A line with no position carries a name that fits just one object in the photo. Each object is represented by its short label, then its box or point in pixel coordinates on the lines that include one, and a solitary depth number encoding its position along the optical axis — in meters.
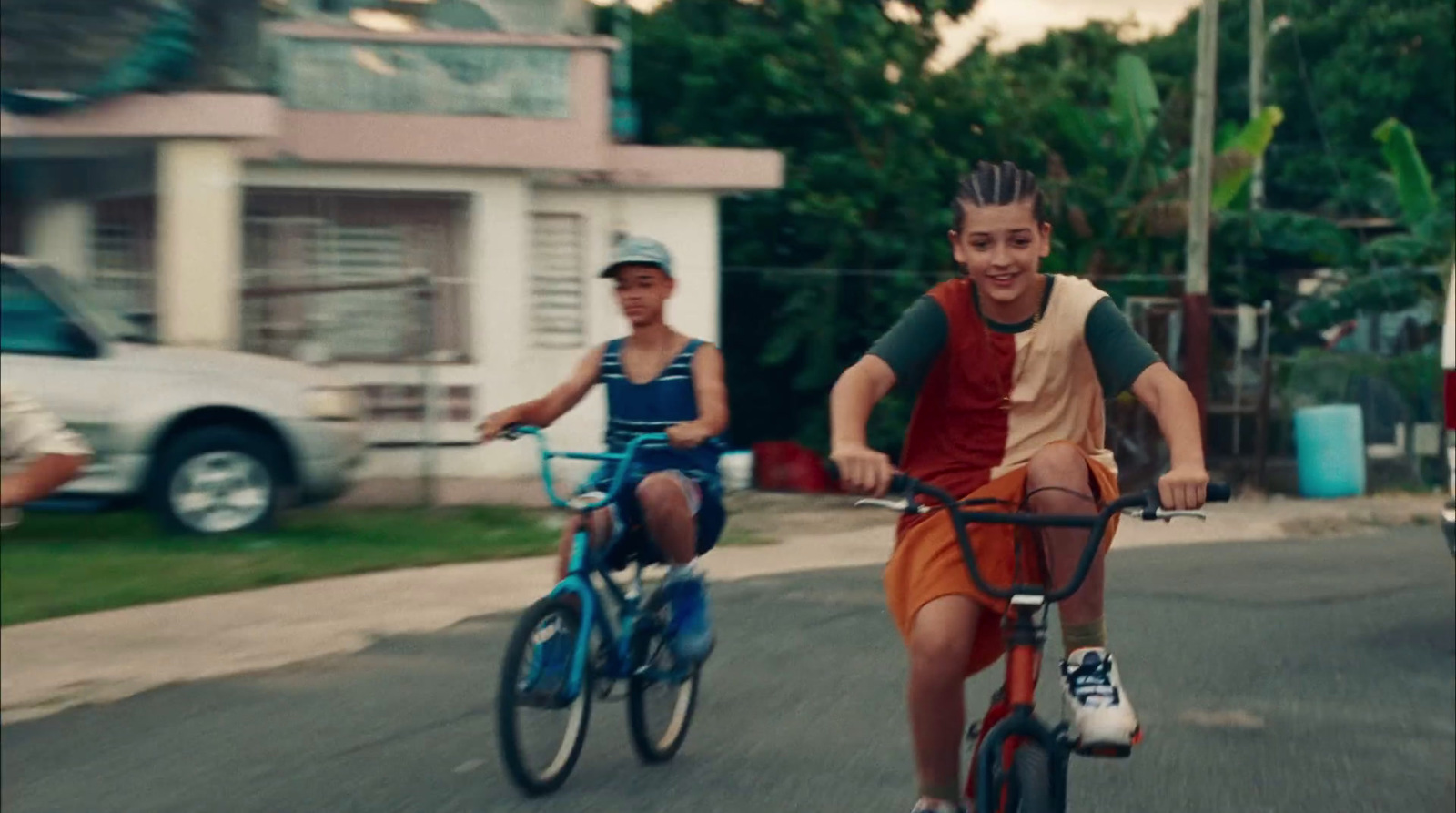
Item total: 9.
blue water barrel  21.22
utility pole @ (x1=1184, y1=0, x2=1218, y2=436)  20.50
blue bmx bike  6.11
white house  17.58
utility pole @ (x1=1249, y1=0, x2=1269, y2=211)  30.95
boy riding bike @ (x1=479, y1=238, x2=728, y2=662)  6.54
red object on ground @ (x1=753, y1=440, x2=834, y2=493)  19.97
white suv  12.98
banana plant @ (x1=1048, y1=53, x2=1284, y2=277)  22.64
